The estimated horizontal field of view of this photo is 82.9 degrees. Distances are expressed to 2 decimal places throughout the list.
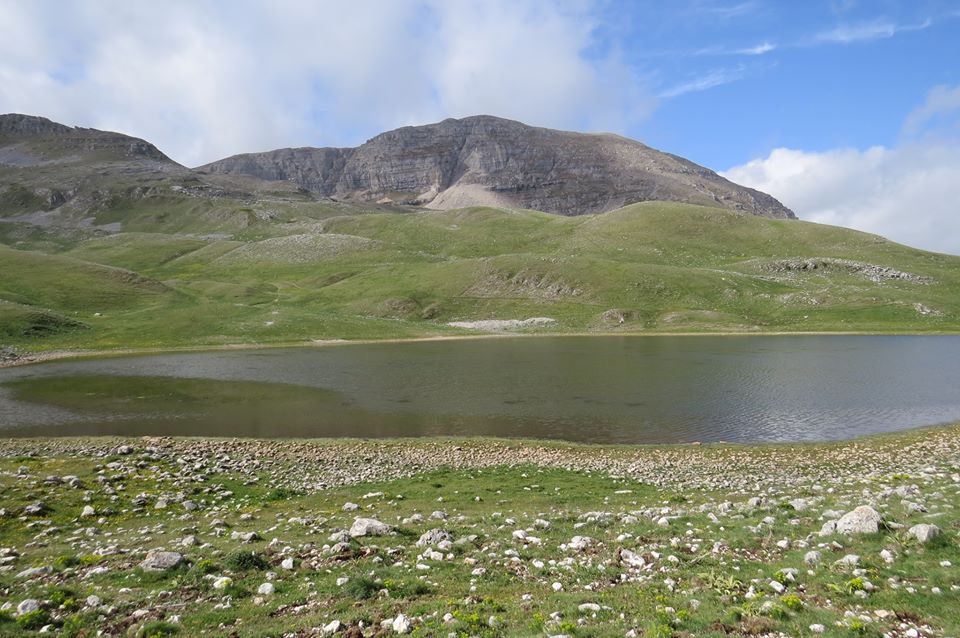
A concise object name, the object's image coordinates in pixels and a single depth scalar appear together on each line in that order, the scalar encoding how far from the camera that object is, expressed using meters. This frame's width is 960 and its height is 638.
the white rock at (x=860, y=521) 14.62
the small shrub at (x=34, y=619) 11.40
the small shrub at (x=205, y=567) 14.45
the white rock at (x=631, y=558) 14.33
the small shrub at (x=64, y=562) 14.93
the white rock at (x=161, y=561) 14.64
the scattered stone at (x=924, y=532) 13.38
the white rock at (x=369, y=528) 17.75
